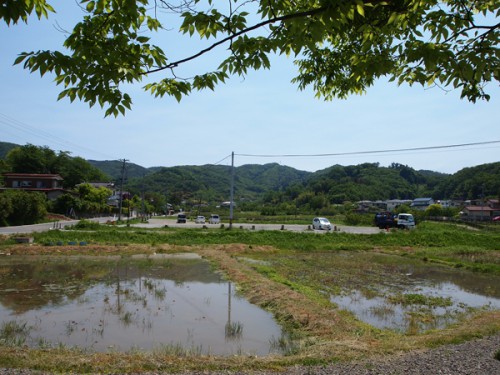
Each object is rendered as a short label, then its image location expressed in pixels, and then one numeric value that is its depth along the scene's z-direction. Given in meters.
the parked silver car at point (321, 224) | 39.56
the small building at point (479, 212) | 72.82
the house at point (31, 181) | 60.12
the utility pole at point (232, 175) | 38.16
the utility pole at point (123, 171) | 54.11
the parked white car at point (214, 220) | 54.66
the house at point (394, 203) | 96.25
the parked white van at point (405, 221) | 40.78
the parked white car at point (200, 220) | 55.74
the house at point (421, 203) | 91.75
